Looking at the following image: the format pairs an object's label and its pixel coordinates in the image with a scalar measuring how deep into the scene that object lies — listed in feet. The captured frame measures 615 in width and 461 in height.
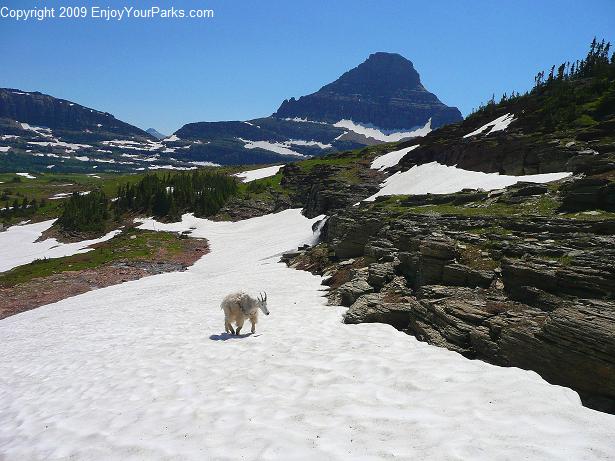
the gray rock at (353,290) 71.92
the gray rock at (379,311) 56.75
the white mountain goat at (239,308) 59.77
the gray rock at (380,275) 73.05
